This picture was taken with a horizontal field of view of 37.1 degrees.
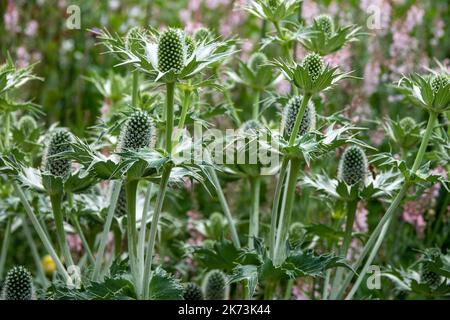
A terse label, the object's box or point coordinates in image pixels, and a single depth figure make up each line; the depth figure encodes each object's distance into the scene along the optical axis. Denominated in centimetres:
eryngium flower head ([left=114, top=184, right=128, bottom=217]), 209
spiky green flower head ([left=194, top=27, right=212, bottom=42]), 204
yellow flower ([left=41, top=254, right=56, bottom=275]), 292
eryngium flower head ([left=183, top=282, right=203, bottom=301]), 210
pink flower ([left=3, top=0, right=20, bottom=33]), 326
